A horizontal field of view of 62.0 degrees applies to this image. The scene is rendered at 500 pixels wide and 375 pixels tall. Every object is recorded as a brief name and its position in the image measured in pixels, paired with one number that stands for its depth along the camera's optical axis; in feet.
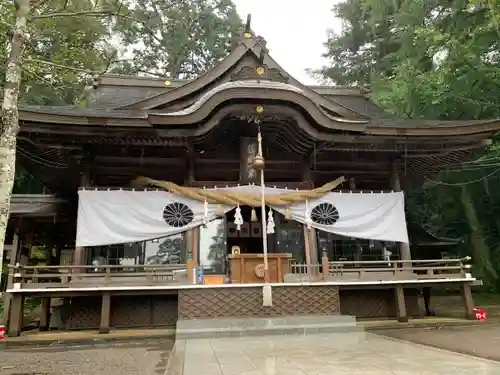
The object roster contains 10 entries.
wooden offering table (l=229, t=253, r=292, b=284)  32.14
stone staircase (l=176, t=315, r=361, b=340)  26.40
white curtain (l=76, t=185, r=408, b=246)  32.27
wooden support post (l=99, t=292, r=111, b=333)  28.68
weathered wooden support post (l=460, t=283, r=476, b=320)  32.35
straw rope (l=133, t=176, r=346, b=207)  33.22
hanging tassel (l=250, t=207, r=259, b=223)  33.61
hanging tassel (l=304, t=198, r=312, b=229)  33.86
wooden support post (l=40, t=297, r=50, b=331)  32.84
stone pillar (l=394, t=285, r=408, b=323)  31.68
